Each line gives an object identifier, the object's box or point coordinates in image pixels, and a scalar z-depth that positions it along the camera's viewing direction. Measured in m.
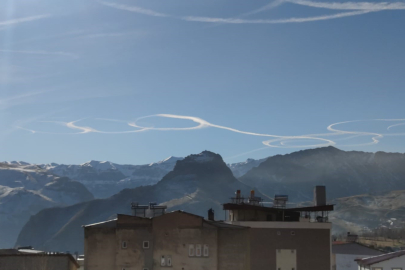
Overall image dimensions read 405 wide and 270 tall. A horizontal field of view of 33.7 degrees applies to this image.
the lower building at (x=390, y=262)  94.00
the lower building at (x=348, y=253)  139.25
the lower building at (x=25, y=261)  77.50
